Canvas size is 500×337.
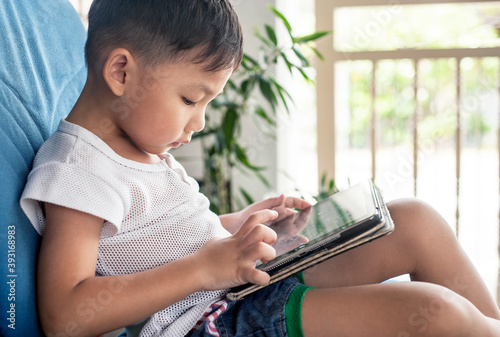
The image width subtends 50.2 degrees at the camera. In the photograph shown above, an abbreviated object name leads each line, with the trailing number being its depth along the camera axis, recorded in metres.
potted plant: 1.77
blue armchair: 0.69
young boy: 0.70
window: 2.23
